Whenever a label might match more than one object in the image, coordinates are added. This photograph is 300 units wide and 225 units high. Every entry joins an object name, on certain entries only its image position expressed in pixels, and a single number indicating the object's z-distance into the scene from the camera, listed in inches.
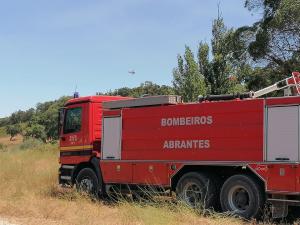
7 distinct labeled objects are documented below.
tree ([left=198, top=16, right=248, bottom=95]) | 894.4
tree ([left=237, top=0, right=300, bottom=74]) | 970.7
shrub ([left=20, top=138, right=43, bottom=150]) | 1827.9
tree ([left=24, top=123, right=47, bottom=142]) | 2923.2
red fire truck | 419.8
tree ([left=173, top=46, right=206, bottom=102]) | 903.1
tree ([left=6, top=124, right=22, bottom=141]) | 4060.0
